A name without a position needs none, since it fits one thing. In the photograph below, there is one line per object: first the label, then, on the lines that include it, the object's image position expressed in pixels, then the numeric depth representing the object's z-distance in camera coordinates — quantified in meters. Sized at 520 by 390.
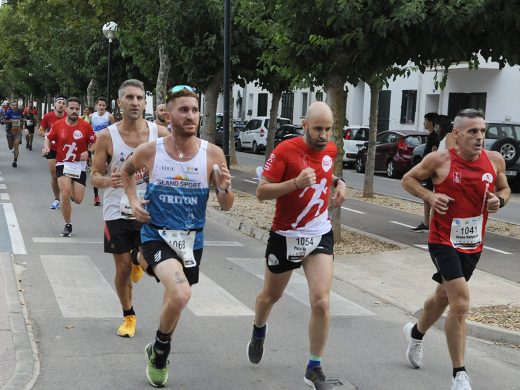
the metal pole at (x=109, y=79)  27.56
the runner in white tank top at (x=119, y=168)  6.76
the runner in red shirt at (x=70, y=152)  12.27
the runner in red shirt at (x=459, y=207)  5.67
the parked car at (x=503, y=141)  21.95
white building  33.75
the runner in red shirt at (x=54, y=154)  14.67
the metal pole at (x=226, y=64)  16.25
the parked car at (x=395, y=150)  27.61
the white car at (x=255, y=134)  41.34
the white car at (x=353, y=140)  32.56
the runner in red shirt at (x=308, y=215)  5.61
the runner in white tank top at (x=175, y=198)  5.53
